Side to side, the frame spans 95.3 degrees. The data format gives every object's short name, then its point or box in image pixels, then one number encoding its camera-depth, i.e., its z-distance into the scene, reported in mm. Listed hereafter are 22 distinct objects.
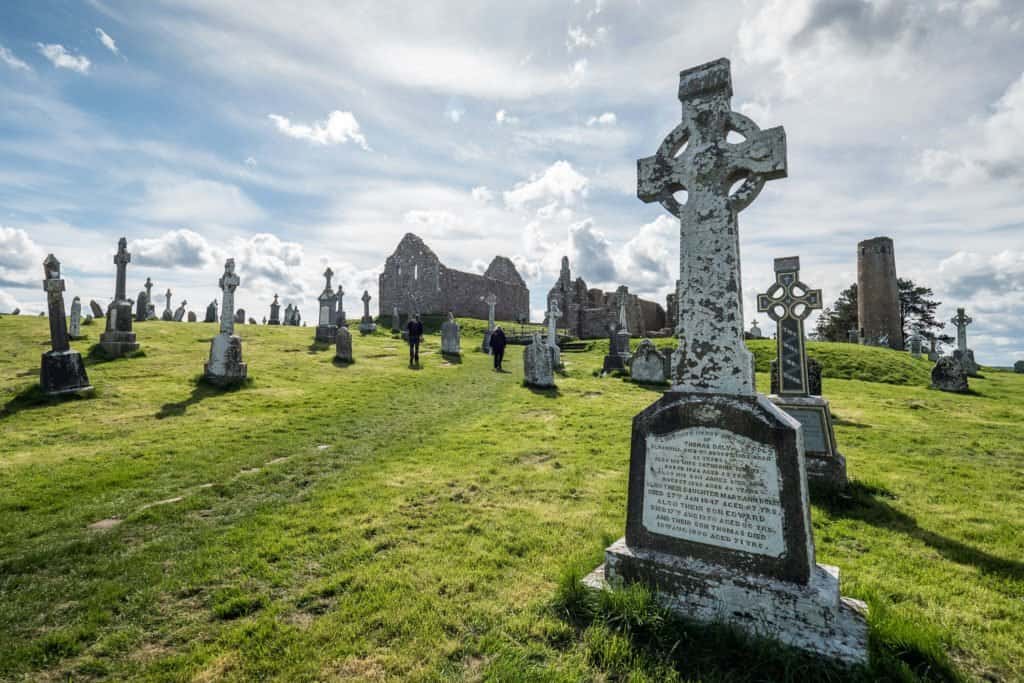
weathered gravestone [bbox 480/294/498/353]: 24800
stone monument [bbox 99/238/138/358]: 14883
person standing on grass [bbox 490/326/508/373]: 18438
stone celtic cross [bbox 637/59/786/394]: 3506
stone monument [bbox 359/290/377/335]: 28188
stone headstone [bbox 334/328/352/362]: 17547
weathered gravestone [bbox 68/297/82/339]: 17516
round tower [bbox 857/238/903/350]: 36906
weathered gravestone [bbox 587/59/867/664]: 2963
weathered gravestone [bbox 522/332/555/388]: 14242
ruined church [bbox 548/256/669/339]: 37750
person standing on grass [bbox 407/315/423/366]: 18297
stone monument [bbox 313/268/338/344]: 21984
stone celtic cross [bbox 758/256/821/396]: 7246
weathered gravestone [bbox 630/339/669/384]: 15840
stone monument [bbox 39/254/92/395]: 10227
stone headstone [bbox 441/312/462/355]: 21688
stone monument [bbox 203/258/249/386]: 12305
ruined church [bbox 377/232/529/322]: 43312
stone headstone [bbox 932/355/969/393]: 15911
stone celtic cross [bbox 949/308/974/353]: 22453
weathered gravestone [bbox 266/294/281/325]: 34062
